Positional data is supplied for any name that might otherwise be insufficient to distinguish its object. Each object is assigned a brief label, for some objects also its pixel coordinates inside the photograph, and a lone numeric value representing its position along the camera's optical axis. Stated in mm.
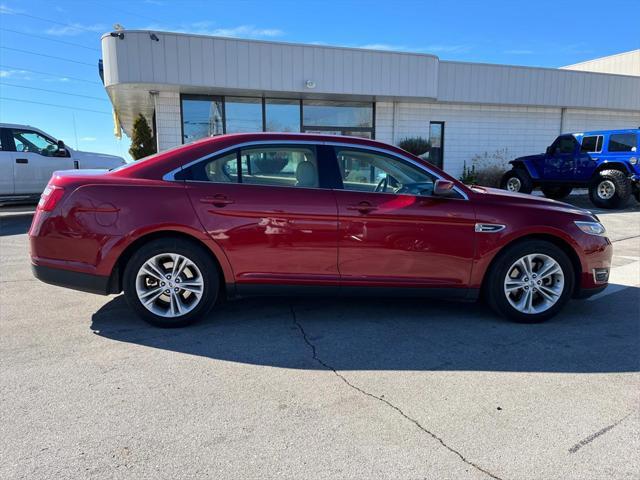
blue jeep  12867
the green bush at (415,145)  15883
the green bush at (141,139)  13945
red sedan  3861
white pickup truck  10570
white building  12320
